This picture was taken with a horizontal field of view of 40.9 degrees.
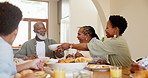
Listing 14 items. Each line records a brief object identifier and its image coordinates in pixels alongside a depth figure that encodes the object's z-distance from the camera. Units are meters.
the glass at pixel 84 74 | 1.26
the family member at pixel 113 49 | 1.98
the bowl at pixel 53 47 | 2.10
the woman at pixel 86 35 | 2.71
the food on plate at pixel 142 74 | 1.30
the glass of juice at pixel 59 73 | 1.29
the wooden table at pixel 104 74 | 1.44
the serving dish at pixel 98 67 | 1.67
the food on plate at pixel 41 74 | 1.37
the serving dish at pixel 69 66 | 1.44
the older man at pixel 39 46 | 2.75
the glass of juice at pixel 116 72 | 1.37
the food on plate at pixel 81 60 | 1.60
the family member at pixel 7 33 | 0.90
